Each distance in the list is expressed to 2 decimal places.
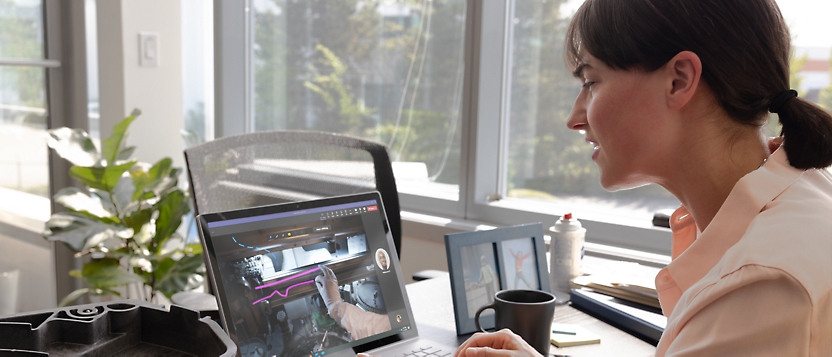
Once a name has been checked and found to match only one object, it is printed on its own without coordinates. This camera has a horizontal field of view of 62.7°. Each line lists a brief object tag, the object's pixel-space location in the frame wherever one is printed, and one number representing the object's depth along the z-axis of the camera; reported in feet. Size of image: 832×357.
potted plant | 7.83
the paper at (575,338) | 3.58
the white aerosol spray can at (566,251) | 4.56
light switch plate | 9.94
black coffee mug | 3.37
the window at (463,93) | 7.37
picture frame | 3.75
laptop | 3.09
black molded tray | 2.07
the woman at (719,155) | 2.11
